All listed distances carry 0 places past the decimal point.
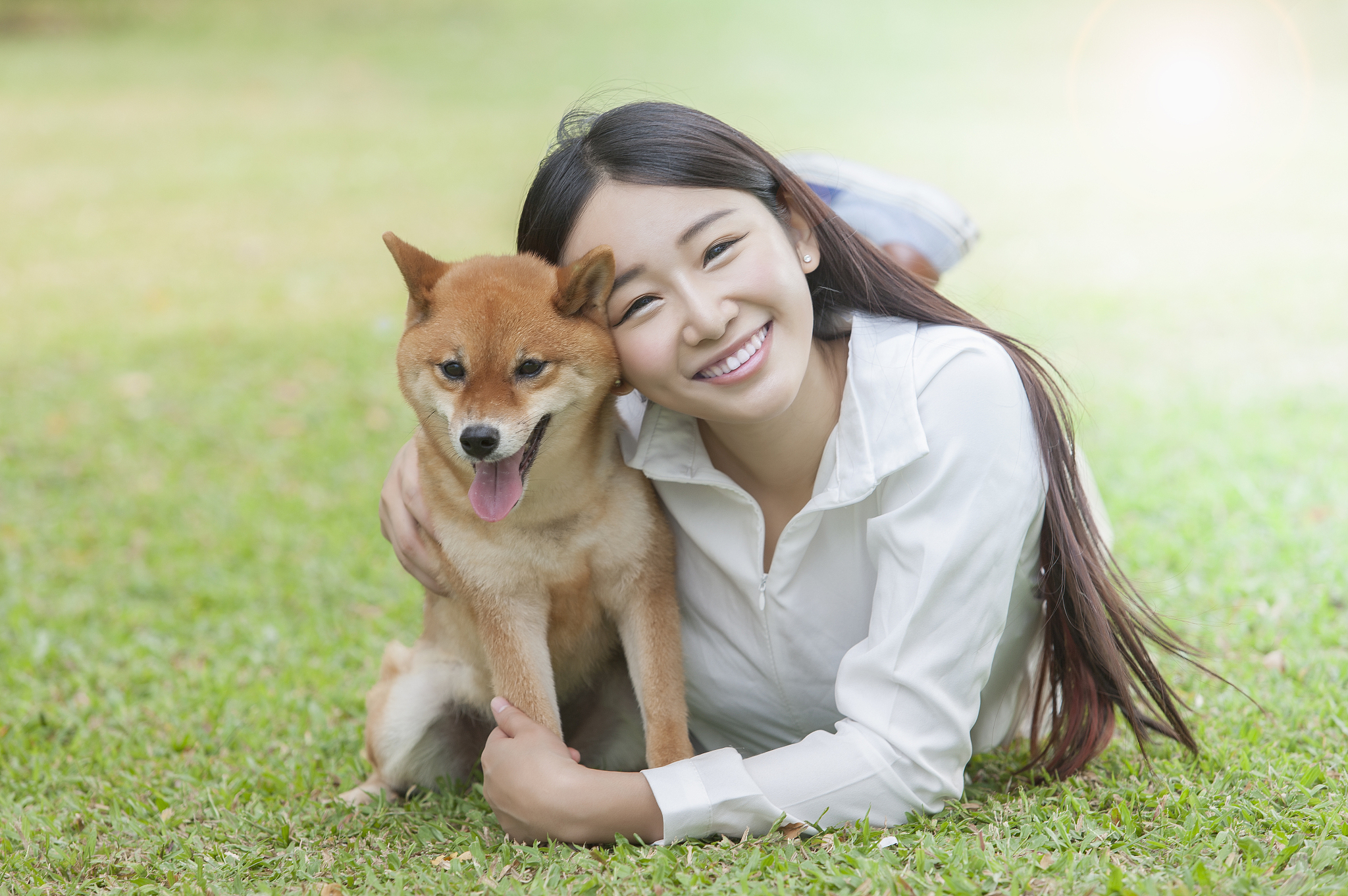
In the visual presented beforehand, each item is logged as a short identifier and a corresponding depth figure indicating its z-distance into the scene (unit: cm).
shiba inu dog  275
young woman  261
